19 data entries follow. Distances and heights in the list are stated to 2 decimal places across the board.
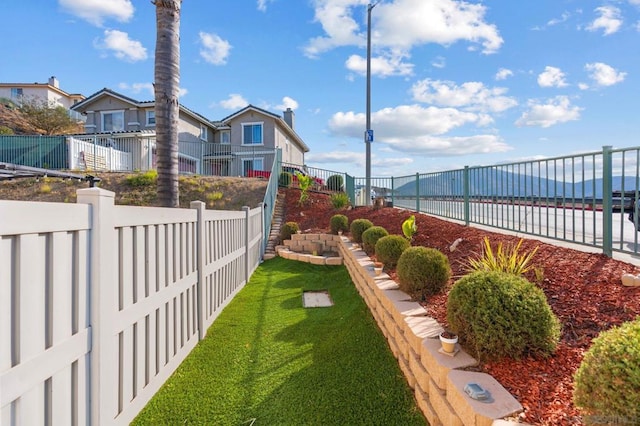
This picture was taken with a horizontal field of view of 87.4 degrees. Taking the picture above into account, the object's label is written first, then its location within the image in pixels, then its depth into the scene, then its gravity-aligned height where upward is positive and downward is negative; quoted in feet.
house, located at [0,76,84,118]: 126.72 +45.96
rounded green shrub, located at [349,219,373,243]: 26.09 -1.46
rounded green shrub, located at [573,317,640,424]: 4.49 -2.41
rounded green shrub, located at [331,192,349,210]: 41.65 +1.03
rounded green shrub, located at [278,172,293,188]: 54.15 +4.92
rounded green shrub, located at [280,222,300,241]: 33.60 -2.09
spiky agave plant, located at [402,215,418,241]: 19.67 -1.10
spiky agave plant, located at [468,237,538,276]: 10.91 -1.85
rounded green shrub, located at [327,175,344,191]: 57.00 +4.66
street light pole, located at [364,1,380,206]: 37.37 +9.96
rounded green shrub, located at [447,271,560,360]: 7.29 -2.48
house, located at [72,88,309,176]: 75.25 +18.79
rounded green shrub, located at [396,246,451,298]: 12.04 -2.33
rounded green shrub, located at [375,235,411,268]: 16.89 -2.01
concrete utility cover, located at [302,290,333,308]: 17.16 -4.90
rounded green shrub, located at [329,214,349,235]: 32.30 -1.35
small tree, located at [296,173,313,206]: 46.60 +2.98
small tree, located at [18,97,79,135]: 89.73 +24.98
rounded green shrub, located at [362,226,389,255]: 21.34 -1.76
